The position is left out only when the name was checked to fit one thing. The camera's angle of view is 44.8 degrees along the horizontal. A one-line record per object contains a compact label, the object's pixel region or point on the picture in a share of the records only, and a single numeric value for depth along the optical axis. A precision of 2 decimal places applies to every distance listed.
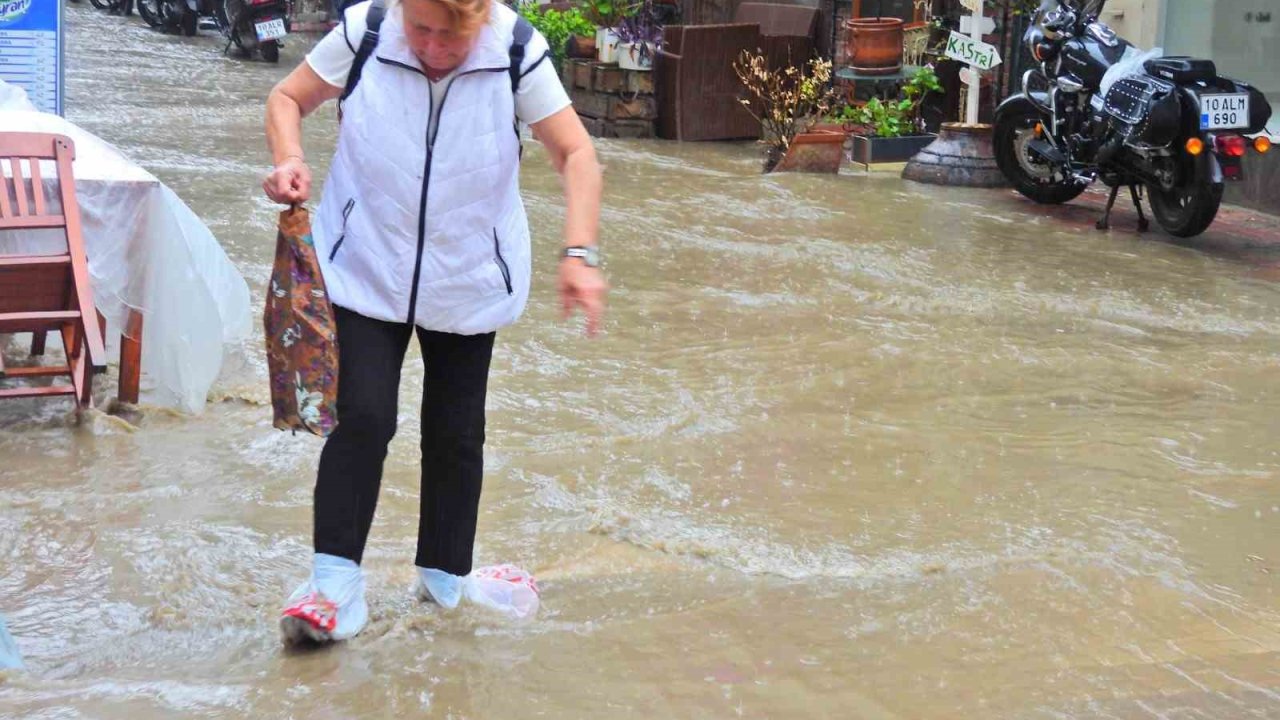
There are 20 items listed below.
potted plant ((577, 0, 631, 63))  13.12
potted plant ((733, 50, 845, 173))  10.80
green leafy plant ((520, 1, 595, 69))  13.91
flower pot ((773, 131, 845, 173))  10.74
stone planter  10.51
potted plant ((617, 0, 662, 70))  12.92
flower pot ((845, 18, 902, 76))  11.85
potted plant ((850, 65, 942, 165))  11.40
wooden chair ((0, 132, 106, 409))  4.67
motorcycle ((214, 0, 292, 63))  19.42
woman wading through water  3.08
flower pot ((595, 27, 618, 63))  13.08
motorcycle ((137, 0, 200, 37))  23.73
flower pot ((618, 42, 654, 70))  12.91
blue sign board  6.77
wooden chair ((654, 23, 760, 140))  12.80
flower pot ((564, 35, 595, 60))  13.71
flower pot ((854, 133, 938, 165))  11.35
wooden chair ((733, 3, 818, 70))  13.34
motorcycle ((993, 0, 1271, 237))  8.31
